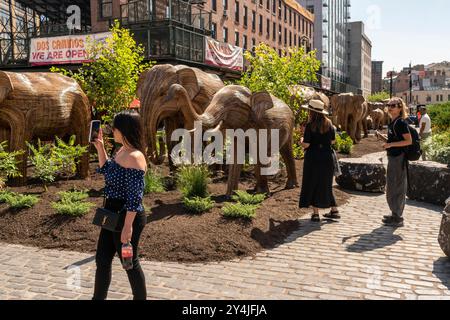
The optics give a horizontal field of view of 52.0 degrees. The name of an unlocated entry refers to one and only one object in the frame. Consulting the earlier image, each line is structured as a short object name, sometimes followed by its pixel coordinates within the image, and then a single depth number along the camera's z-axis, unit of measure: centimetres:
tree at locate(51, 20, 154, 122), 1301
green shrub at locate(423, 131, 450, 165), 1092
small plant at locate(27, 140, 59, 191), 905
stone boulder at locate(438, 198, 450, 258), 558
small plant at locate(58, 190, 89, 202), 787
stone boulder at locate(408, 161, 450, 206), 920
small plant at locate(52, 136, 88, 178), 923
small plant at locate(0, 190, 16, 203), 793
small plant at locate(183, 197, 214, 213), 735
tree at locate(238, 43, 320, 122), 1342
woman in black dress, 755
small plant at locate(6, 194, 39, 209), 763
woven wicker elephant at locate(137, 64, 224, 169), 821
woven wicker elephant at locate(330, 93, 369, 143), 2153
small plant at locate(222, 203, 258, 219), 695
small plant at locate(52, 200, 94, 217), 719
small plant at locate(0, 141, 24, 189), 849
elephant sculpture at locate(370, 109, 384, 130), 3330
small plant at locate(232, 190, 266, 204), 779
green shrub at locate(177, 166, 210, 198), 806
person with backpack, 726
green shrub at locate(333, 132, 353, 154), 1739
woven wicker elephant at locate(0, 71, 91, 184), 938
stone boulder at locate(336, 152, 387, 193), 1065
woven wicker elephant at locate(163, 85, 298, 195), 793
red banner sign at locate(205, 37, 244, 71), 2454
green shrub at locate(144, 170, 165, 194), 895
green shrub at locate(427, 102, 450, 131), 1941
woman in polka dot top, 384
